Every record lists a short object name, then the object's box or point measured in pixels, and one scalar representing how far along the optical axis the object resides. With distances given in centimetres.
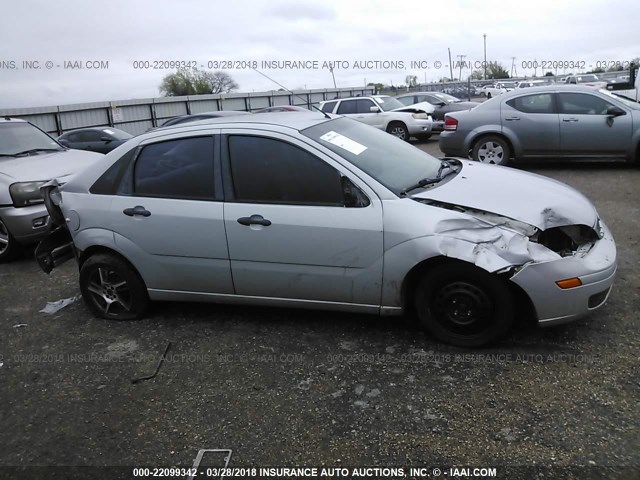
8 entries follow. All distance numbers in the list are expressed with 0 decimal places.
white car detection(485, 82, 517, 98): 3810
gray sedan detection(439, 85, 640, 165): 837
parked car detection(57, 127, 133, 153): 1299
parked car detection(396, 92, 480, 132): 1686
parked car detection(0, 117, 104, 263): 575
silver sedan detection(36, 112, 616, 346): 313
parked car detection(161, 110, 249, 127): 1113
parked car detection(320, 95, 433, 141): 1492
